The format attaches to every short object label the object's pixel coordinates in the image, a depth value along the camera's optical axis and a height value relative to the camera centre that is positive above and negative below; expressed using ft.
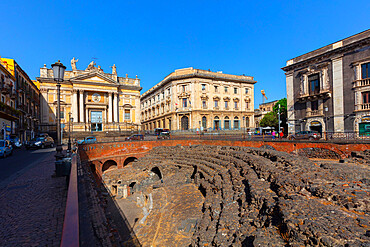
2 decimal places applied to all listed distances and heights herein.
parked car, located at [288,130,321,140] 62.95 -3.95
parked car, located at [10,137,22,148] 84.73 -5.54
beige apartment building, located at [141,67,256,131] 134.21 +20.59
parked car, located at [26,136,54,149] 74.95 -5.58
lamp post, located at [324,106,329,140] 80.12 +3.33
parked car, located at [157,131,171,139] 90.76 -4.77
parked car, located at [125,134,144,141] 84.98 -4.61
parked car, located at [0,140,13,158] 52.60 -5.45
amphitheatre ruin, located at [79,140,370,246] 14.83 -8.91
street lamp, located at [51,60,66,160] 24.20 +7.27
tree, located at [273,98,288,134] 147.40 +11.57
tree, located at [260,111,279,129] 154.98 +4.64
